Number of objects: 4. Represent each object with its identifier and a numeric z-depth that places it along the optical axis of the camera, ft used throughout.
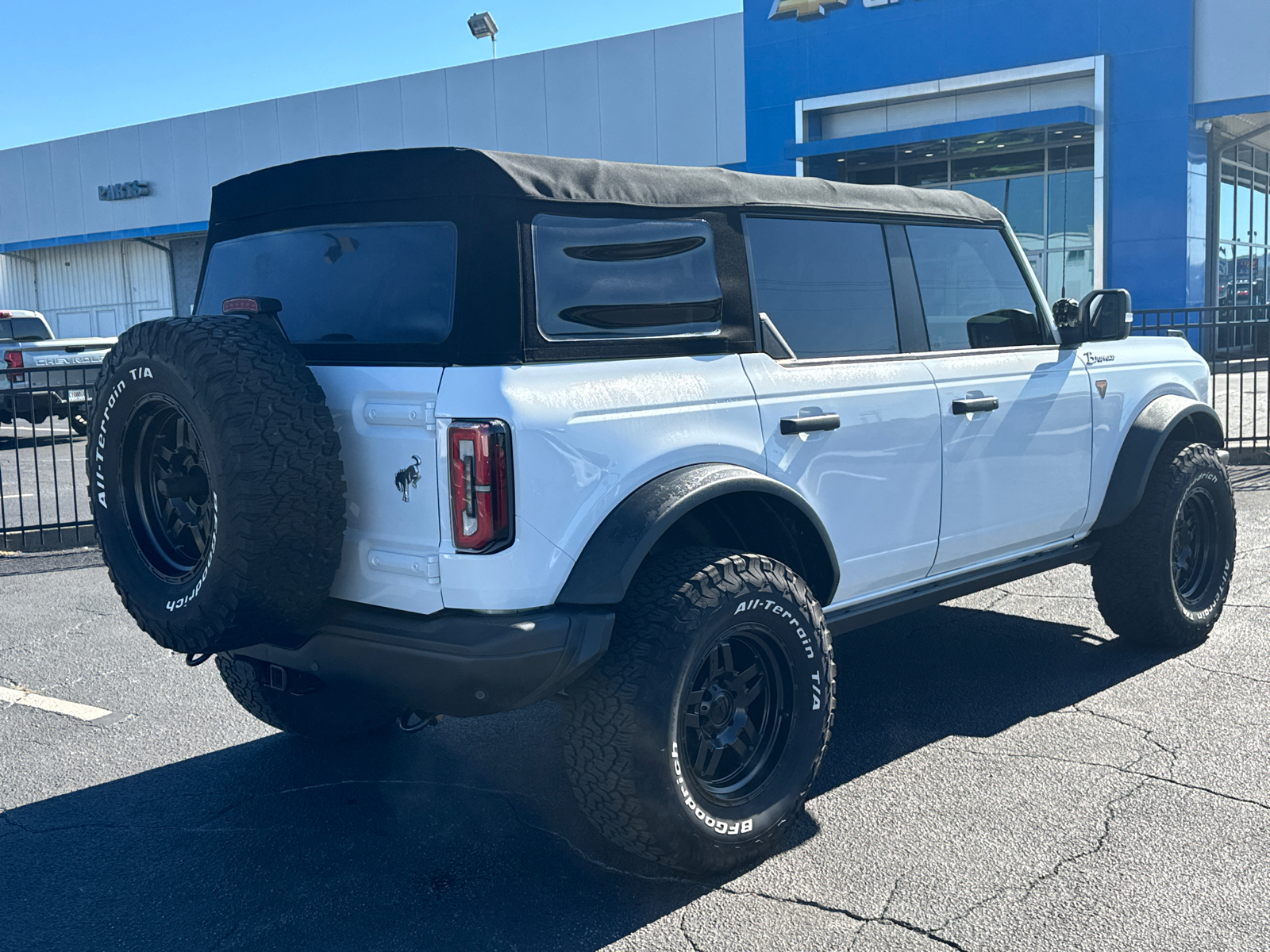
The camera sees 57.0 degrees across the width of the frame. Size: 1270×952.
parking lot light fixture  110.22
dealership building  69.77
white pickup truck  53.31
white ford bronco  9.84
